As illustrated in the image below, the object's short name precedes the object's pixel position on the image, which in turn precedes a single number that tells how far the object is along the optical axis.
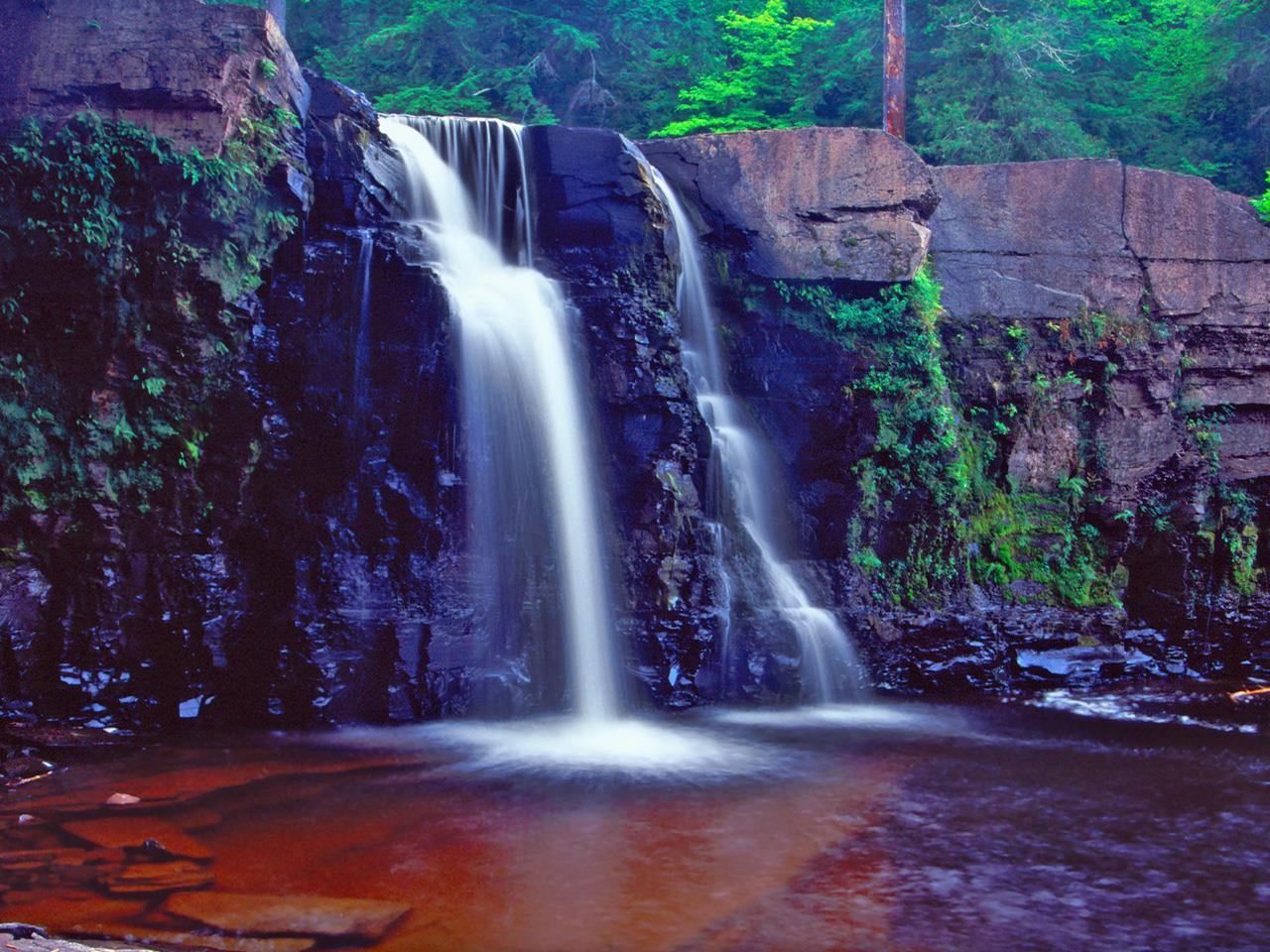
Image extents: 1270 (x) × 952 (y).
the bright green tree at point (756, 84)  17.12
